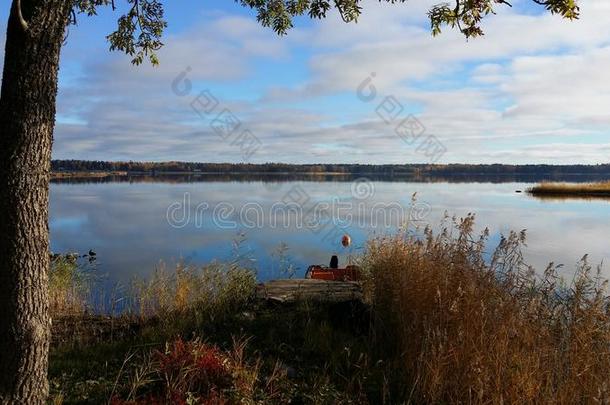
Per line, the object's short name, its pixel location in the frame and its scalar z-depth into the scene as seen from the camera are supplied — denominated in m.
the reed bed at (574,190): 56.44
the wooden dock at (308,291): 7.27
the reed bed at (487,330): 4.46
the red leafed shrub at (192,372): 4.07
